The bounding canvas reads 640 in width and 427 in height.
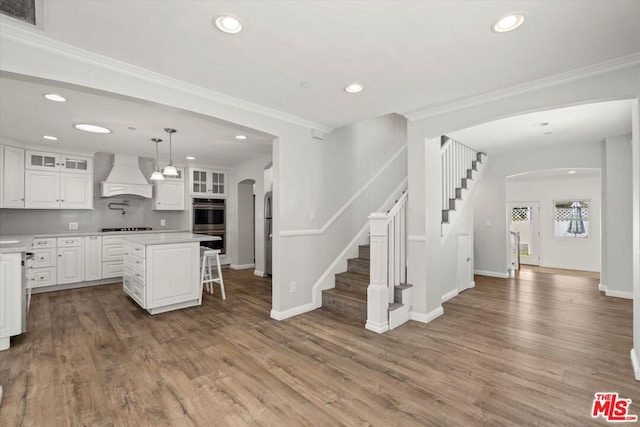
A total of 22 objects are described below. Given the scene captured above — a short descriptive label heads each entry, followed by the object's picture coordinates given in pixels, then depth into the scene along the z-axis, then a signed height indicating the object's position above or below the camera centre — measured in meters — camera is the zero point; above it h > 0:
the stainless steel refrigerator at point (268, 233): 5.93 -0.36
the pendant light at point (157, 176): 4.48 +0.62
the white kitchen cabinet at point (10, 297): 2.78 -0.79
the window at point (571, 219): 8.15 -0.12
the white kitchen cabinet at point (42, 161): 4.93 +0.97
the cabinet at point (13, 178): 4.65 +0.63
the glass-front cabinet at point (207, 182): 6.70 +0.80
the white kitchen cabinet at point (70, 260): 5.01 -0.76
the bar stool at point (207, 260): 4.40 -0.69
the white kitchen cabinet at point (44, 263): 4.76 -0.77
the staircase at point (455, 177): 4.34 +0.64
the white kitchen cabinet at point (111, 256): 5.44 -0.76
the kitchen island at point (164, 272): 3.70 -0.75
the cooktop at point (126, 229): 5.94 -0.27
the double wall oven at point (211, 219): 6.67 -0.08
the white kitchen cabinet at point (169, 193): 6.36 +0.50
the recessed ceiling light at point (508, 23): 1.78 +1.21
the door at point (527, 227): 8.98 -0.41
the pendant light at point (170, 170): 4.27 +0.68
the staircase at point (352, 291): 3.58 -1.03
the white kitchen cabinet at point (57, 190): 4.96 +0.47
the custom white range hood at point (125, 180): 5.73 +0.72
